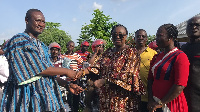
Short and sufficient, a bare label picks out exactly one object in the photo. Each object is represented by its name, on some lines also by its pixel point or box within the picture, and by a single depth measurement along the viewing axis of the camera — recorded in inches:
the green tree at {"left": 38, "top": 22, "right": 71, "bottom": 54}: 996.6
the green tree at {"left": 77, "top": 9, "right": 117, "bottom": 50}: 575.5
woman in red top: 81.1
